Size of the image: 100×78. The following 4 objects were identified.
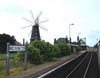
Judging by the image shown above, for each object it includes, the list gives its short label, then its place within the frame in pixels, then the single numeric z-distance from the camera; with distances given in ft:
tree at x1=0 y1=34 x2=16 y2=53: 114.38
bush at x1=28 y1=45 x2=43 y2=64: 47.85
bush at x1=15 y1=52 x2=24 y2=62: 43.64
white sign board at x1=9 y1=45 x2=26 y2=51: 33.53
